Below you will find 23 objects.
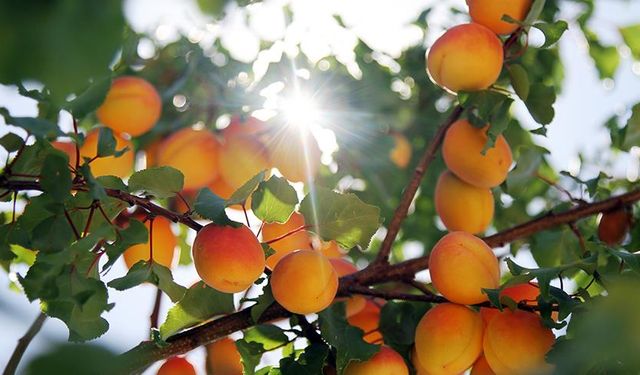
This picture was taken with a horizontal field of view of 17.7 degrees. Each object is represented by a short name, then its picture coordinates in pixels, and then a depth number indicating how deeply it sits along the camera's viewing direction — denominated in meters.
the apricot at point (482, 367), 1.30
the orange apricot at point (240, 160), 1.51
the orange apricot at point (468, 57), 1.38
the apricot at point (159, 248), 1.42
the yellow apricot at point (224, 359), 1.40
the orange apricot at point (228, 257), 1.27
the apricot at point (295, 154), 1.51
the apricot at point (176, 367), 1.36
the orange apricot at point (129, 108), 1.52
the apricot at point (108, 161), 1.46
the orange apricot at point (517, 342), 1.25
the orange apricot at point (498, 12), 1.39
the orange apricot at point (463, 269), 1.30
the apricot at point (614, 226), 1.48
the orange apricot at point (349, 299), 1.40
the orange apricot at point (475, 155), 1.44
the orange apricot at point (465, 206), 1.48
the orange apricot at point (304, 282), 1.28
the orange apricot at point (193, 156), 1.53
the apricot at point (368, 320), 1.40
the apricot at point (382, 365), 1.29
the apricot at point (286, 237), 1.38
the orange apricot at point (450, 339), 1.29
